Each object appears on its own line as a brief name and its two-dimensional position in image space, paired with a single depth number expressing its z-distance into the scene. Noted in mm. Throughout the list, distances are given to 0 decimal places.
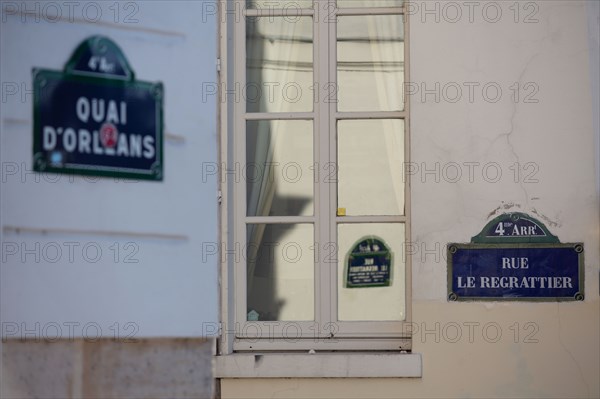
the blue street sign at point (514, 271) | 13008
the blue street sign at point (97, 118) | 12969
